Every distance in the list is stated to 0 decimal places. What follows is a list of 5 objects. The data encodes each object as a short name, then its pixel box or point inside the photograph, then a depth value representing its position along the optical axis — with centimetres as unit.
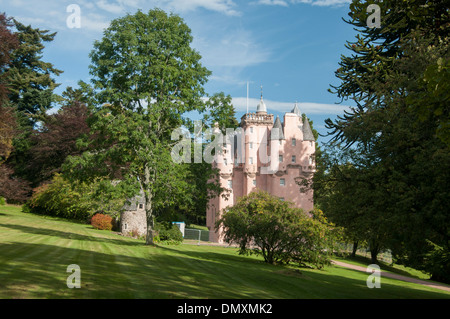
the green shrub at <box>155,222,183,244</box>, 3011
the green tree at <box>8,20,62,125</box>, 5428
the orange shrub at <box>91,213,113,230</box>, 3553
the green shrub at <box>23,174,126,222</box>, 3747
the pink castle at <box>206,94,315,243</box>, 5238
